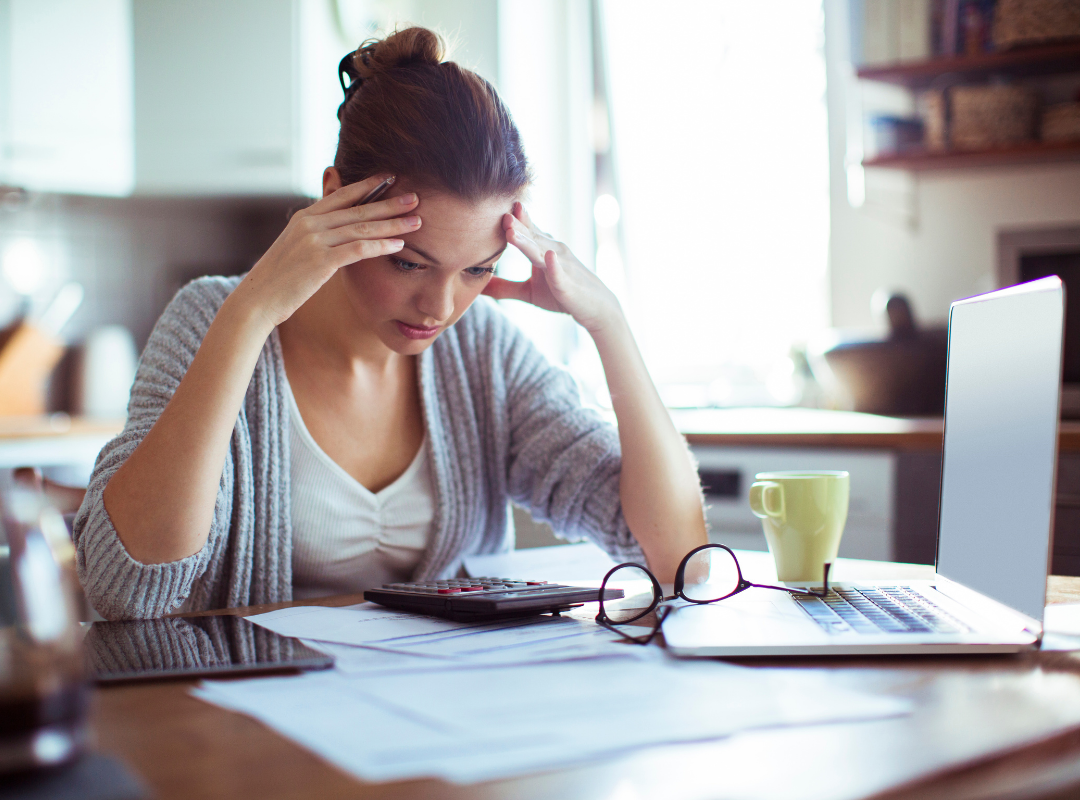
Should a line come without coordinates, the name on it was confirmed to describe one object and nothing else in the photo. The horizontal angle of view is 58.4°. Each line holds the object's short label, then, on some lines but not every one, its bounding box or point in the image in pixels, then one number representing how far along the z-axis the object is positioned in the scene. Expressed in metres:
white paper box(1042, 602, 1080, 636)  0.77
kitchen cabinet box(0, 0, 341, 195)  2.90
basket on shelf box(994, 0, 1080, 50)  2.30
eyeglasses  0.82
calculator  0.78
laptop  0.67
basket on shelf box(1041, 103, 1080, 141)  2.36
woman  0.97
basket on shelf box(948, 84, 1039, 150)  2.41
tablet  0.65
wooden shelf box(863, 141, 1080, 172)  2.39
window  3.07
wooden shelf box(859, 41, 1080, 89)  2.37
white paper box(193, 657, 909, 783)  0.48
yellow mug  0.92
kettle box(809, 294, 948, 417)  2.37
